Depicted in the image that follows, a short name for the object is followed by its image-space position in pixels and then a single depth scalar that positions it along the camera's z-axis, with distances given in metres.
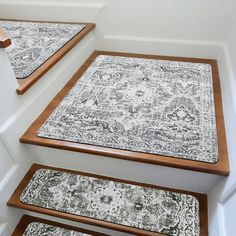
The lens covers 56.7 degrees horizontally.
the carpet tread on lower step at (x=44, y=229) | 1.10
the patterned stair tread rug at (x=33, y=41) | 1.34
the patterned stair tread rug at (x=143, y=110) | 1.09
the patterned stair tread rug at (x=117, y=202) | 0.98
